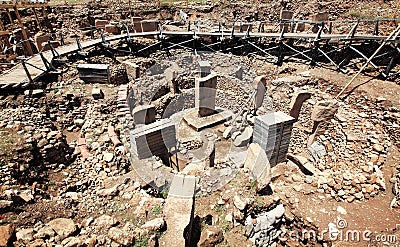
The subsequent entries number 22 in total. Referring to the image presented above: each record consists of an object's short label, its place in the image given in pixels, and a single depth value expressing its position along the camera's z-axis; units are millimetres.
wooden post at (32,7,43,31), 14868
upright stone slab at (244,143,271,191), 5648
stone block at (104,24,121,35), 13508
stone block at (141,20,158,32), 12981
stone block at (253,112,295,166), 6539
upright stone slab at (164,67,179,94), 11359
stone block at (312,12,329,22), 13336
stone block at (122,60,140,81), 10422
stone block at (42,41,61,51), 11067
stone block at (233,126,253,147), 8805
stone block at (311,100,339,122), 8141
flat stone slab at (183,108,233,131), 10242
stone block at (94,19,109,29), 14612
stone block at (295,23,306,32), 14036
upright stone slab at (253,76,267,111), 9883
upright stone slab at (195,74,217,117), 9875
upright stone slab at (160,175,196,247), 4047
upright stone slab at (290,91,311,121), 8859
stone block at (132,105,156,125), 7562
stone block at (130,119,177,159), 5934
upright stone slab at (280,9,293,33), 14562
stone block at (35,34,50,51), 11531
